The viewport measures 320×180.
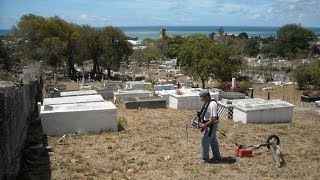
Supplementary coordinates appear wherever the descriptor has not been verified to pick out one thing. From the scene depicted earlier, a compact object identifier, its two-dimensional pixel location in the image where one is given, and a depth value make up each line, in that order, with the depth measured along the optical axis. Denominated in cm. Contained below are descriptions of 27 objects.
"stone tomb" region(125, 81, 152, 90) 2664
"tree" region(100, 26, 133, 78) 4309
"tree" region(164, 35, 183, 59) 7875
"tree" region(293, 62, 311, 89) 3325
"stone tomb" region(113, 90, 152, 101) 2083
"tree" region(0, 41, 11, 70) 3390
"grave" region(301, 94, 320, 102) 2553
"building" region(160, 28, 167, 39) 12238
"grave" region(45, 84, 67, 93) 2238
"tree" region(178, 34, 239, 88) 3203
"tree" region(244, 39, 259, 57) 9531
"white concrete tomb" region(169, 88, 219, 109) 1865
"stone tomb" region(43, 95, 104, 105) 1481
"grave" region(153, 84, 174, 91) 2478
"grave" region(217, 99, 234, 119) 1636
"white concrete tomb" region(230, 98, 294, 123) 1550
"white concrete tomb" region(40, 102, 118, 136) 1242
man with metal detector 876
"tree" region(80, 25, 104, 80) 4259
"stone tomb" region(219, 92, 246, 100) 2028
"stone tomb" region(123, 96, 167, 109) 1795
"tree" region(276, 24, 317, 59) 8512
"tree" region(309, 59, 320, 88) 3150
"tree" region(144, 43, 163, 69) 6982
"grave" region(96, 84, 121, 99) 2268
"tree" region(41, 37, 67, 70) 3859
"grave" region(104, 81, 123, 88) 2798
